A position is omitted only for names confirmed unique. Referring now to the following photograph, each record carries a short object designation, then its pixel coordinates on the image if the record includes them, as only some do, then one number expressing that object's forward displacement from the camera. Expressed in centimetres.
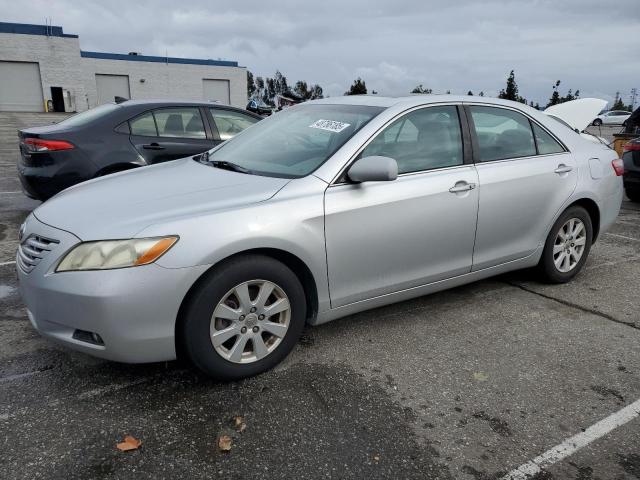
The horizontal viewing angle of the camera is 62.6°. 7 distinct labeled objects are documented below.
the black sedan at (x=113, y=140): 559
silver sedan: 255
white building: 4053
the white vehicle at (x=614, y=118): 4200
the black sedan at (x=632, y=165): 791
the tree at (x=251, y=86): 8692
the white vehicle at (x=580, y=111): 641
